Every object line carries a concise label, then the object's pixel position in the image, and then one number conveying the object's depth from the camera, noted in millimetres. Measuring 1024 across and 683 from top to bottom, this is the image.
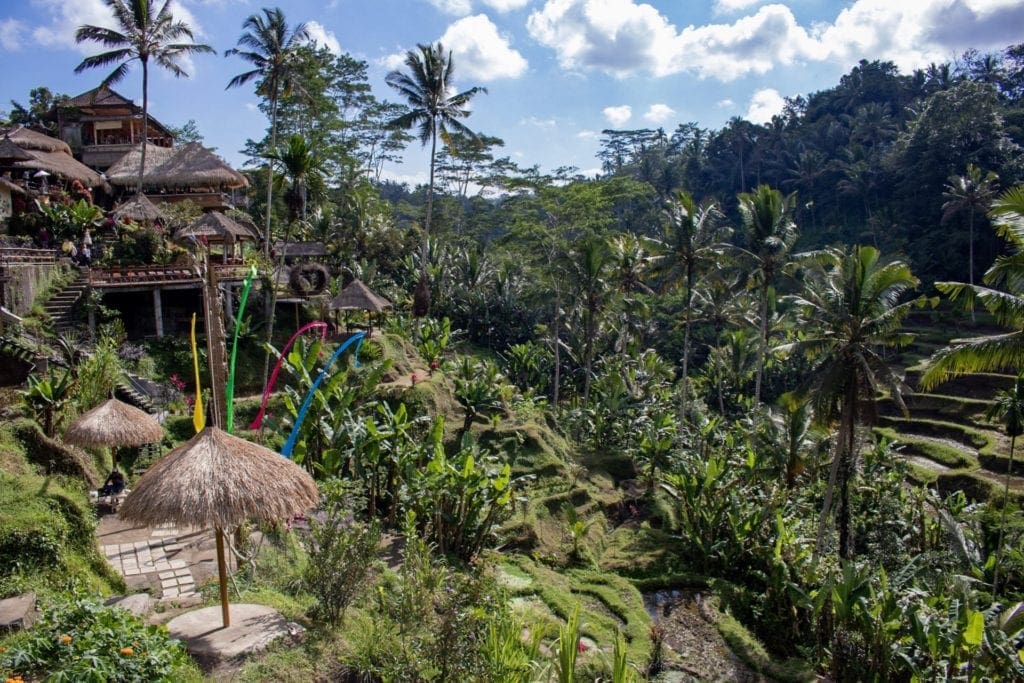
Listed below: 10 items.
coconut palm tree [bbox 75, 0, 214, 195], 24906
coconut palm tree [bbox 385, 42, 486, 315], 26234
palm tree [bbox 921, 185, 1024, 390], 11531
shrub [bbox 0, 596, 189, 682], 5758
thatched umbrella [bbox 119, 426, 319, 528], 7148
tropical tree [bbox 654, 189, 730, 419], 24500
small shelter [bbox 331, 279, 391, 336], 21844
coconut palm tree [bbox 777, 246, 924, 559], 15062
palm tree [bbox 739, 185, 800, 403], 23500
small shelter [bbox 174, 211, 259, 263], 21531
